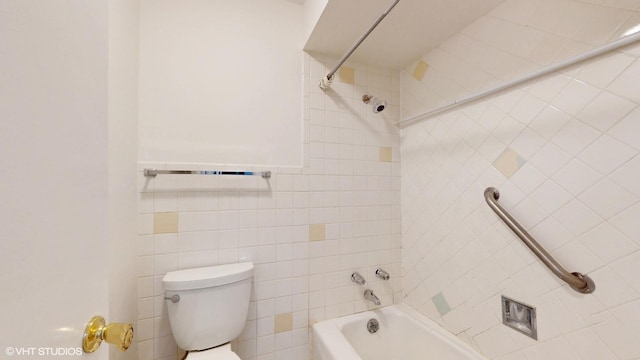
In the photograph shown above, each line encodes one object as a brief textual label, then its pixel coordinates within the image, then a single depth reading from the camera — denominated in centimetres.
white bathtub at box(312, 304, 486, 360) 123
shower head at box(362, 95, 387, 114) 131
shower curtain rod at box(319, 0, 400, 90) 90
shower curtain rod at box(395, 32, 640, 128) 75
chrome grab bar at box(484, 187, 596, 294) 84
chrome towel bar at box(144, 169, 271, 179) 112
